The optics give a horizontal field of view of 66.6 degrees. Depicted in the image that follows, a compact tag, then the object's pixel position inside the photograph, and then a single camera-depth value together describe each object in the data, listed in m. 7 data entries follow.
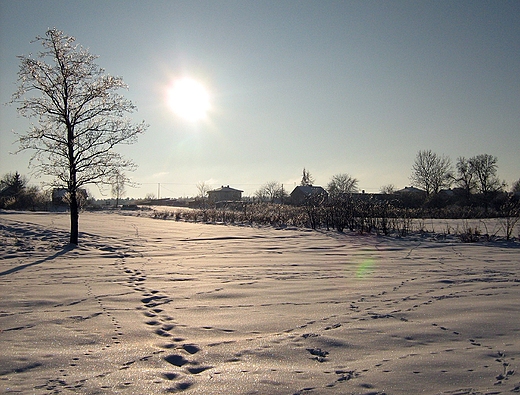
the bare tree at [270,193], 77.47
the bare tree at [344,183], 69.38
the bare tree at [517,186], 79.08
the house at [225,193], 100.38
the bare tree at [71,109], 11.44
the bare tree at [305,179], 80.31
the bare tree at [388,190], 66.88
